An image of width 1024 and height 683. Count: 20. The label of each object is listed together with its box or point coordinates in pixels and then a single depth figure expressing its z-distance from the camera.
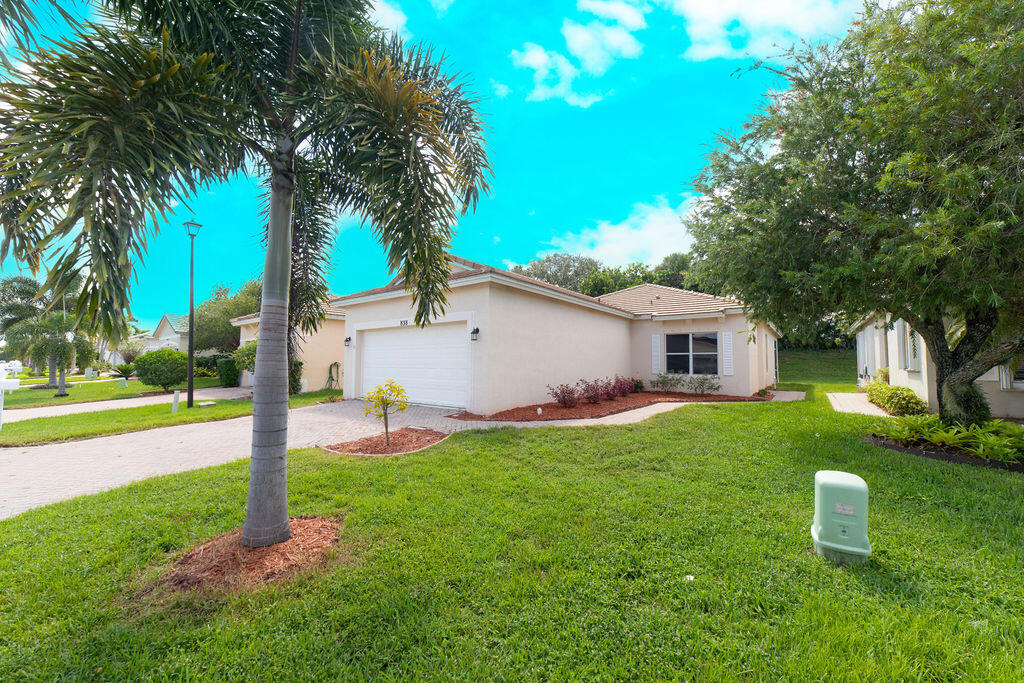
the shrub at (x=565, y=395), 10.66
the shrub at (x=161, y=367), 16.62
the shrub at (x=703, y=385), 14.00
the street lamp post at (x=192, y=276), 11.52
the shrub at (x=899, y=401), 9.24
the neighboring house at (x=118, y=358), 34.38
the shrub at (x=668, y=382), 14.62
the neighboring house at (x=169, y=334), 32.97
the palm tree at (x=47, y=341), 17.00
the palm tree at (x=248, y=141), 2.25
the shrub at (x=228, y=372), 18.62
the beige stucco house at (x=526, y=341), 9.58
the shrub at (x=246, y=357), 14.56
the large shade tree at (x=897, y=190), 4.97
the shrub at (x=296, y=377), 15.50
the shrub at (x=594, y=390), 11.54
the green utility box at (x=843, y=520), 3.10
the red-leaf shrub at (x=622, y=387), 13.01
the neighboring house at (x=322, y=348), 16.36
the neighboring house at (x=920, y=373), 8.63
